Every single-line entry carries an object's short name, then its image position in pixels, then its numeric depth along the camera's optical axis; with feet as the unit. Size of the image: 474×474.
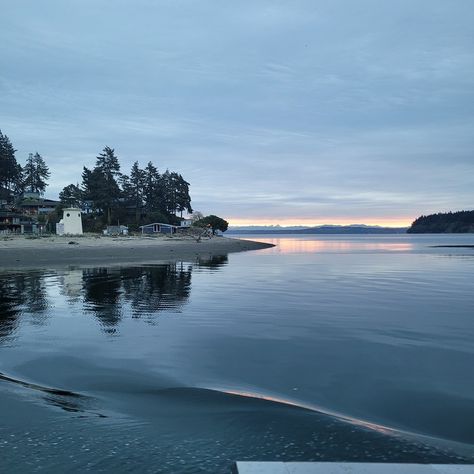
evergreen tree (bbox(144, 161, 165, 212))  362.92
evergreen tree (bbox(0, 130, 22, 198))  317.83
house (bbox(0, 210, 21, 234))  285.27
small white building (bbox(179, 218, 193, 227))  373.73
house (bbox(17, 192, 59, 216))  335.67
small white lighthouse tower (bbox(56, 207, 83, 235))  242.78
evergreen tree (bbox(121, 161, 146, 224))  348.18
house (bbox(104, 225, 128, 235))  267.18
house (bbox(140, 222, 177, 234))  311.06
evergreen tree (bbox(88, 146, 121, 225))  306.76
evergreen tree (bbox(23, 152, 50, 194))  390.42
